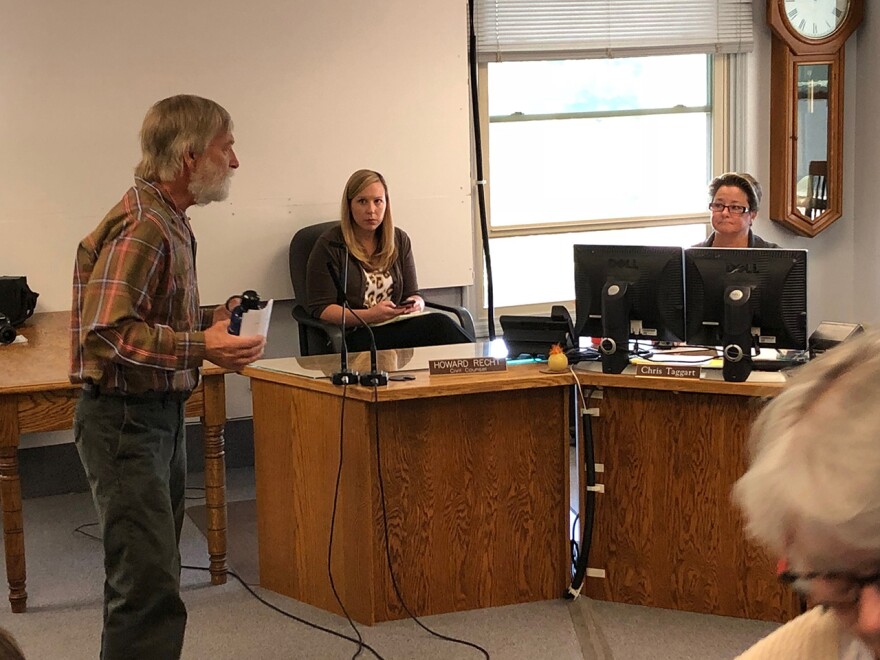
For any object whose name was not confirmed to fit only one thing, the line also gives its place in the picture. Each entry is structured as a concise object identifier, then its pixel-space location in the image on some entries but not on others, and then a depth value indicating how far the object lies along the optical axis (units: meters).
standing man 2.34
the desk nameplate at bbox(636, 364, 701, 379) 3.06
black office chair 4.32
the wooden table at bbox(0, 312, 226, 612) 3.17
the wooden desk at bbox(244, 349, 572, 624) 3.10
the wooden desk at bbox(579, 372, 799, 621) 3.09
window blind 5.09
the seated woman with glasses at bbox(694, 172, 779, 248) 4.11
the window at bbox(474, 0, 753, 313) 5.22
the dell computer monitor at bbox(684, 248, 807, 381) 3.06
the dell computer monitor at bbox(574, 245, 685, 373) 3.20
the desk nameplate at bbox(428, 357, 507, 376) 3.14
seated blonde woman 4.34
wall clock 5.36
